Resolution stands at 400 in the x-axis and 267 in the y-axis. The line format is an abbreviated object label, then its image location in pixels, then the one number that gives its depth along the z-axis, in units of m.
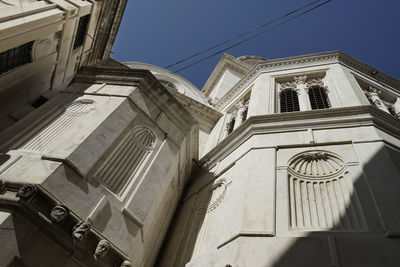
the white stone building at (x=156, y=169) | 5.75
